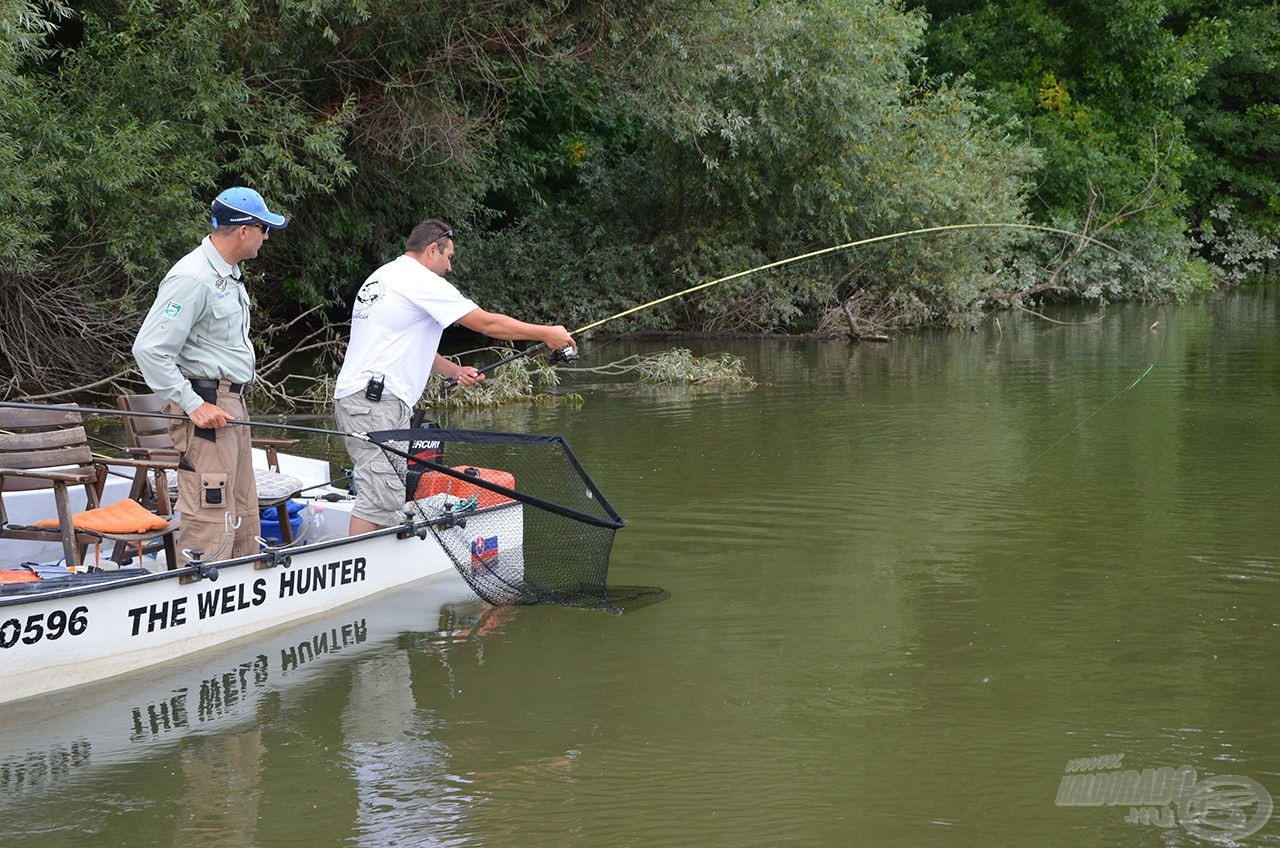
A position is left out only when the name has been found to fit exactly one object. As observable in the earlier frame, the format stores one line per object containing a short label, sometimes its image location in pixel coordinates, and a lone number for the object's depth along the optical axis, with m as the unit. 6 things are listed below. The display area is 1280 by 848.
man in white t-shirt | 14.30
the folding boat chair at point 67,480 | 13.34
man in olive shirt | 12.48
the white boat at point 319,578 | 11.96
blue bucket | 15.77
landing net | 14.02
